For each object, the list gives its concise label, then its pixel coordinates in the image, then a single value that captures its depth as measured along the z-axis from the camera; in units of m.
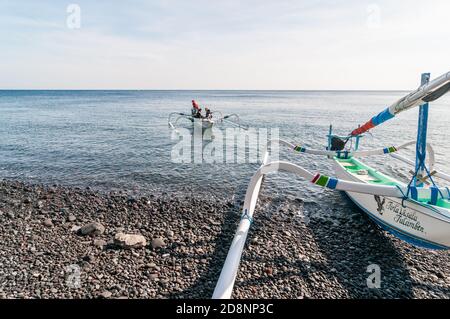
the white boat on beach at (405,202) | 6.57
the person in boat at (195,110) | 30.72
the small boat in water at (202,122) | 29.33
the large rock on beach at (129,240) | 7.86
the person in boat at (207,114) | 30.22
